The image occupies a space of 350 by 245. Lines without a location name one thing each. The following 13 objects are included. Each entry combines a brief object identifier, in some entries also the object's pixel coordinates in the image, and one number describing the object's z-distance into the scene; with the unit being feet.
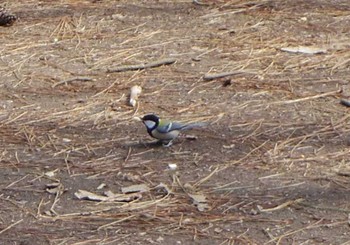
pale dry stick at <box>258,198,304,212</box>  25.91
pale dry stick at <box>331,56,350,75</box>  36.27
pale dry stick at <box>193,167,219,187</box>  27.55
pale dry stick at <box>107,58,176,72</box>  37.06
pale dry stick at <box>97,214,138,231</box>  25.44
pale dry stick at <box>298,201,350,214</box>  25.73
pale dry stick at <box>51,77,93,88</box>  35.99
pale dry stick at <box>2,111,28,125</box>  32.68
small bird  29.63
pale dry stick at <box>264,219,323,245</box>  24.49
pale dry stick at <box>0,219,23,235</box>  25.49
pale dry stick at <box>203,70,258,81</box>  35.68
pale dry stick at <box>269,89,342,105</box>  33.27
